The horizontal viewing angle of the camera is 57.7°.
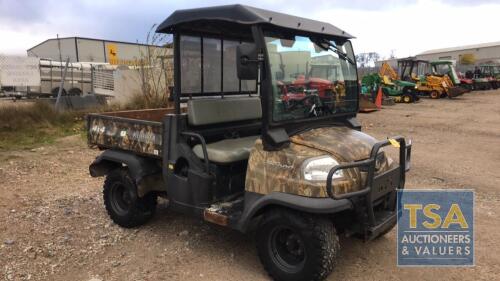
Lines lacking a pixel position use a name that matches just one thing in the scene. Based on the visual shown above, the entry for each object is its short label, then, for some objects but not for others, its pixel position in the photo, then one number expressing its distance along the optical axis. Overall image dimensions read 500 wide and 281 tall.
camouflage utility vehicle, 3.47
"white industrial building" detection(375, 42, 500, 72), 68.38
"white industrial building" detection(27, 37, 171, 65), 27.00
